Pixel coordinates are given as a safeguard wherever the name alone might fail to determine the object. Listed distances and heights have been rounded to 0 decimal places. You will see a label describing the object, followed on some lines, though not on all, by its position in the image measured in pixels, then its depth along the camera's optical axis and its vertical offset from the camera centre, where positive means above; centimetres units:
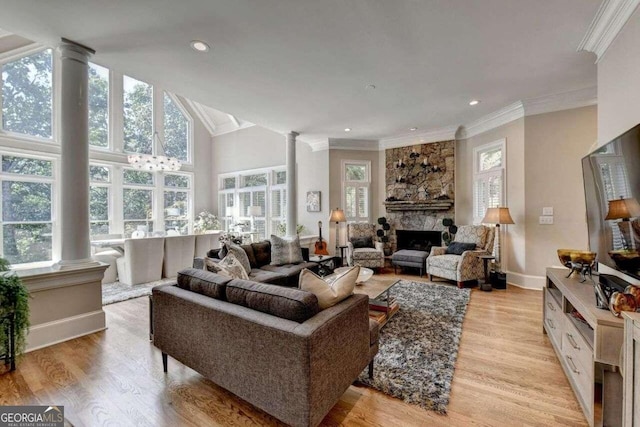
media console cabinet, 150 -89
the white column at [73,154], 283 +62
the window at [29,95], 562 +252
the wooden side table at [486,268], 446 -95
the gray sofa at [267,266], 370 -84
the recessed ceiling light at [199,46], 274 +169
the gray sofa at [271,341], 141 -76
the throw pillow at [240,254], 381 -58
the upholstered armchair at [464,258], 457 -82
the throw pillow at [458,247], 487 -66
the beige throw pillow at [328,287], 175 -49
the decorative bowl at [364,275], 362 -86
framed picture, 679 +27
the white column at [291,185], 594 +59
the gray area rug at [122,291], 409 -125
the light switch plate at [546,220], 431 -16
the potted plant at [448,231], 558 -41
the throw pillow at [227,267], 238 -50
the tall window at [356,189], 671 +55
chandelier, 534 +101
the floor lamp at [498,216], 448 -9
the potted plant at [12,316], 222 -83
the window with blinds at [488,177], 494 +63
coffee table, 283 -104
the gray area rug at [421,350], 198 -127
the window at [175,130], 827 +256
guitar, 620 -81
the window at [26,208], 562 +14
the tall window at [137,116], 743 +269
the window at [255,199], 782 +42
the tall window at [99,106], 681 +270
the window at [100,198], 680 +40
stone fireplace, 586 +58
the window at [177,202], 829 +34
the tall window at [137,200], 739 +37
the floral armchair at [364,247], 570 -76
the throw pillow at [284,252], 442 -64
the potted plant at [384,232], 627 -49
